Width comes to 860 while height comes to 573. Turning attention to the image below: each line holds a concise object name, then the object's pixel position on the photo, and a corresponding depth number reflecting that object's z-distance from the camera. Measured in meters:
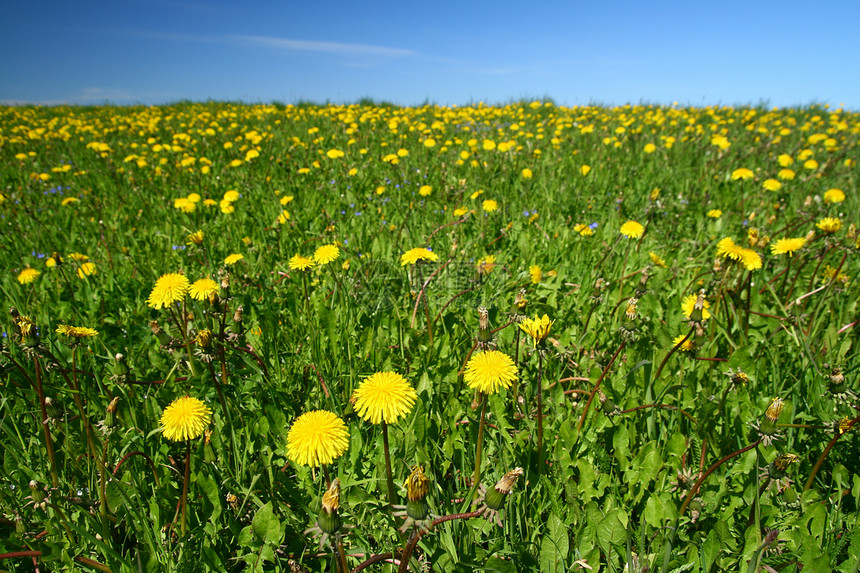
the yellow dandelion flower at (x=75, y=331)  0.58
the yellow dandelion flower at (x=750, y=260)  0.66
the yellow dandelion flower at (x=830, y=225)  0.73
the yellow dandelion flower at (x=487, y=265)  0.79
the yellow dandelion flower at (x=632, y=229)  0.87
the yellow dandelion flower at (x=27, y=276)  0.77
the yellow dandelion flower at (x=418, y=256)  0.71
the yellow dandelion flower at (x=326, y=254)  0.75
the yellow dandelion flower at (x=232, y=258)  0.80
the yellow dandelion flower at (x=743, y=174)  1.24
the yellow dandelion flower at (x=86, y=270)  0.84
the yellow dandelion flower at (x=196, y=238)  0.75
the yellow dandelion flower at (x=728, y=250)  0.66
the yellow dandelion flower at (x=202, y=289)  0.64
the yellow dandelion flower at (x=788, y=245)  0.72
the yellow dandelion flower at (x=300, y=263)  0.74
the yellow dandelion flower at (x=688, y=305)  0.66
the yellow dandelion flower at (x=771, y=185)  1.21
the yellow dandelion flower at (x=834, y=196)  1.05
